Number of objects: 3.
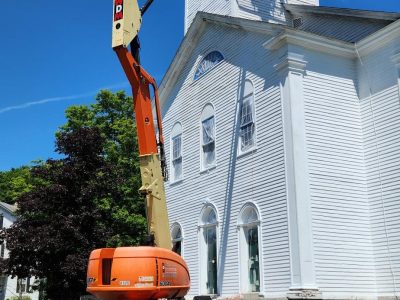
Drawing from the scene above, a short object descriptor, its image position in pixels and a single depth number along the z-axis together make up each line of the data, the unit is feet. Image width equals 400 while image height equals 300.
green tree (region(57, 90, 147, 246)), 92.99
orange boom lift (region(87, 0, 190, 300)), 29.04
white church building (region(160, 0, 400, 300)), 43.75
